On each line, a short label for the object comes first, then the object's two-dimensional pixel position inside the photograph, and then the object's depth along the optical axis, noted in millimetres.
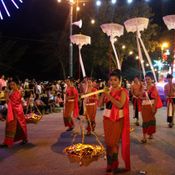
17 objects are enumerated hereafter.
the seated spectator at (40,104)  10207
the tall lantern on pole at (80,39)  6809
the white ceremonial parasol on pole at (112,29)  7344
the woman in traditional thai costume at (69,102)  6976
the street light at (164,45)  22941
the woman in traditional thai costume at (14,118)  5386
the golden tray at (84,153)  3340
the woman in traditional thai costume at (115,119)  3790
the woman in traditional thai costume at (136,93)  7731
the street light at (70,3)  11875
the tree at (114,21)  21648
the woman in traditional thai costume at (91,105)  6531
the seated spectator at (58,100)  11902
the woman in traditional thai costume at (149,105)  5678
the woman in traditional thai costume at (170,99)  7570
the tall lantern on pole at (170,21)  6914
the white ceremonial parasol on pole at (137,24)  6496
